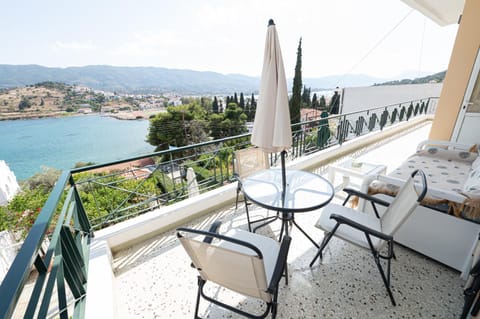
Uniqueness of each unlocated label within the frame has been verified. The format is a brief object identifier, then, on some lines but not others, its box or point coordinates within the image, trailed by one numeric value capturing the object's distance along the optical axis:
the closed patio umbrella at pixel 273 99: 1.64
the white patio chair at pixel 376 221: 1.55
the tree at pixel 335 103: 16.49
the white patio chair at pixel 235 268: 1.11
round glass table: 1.81
